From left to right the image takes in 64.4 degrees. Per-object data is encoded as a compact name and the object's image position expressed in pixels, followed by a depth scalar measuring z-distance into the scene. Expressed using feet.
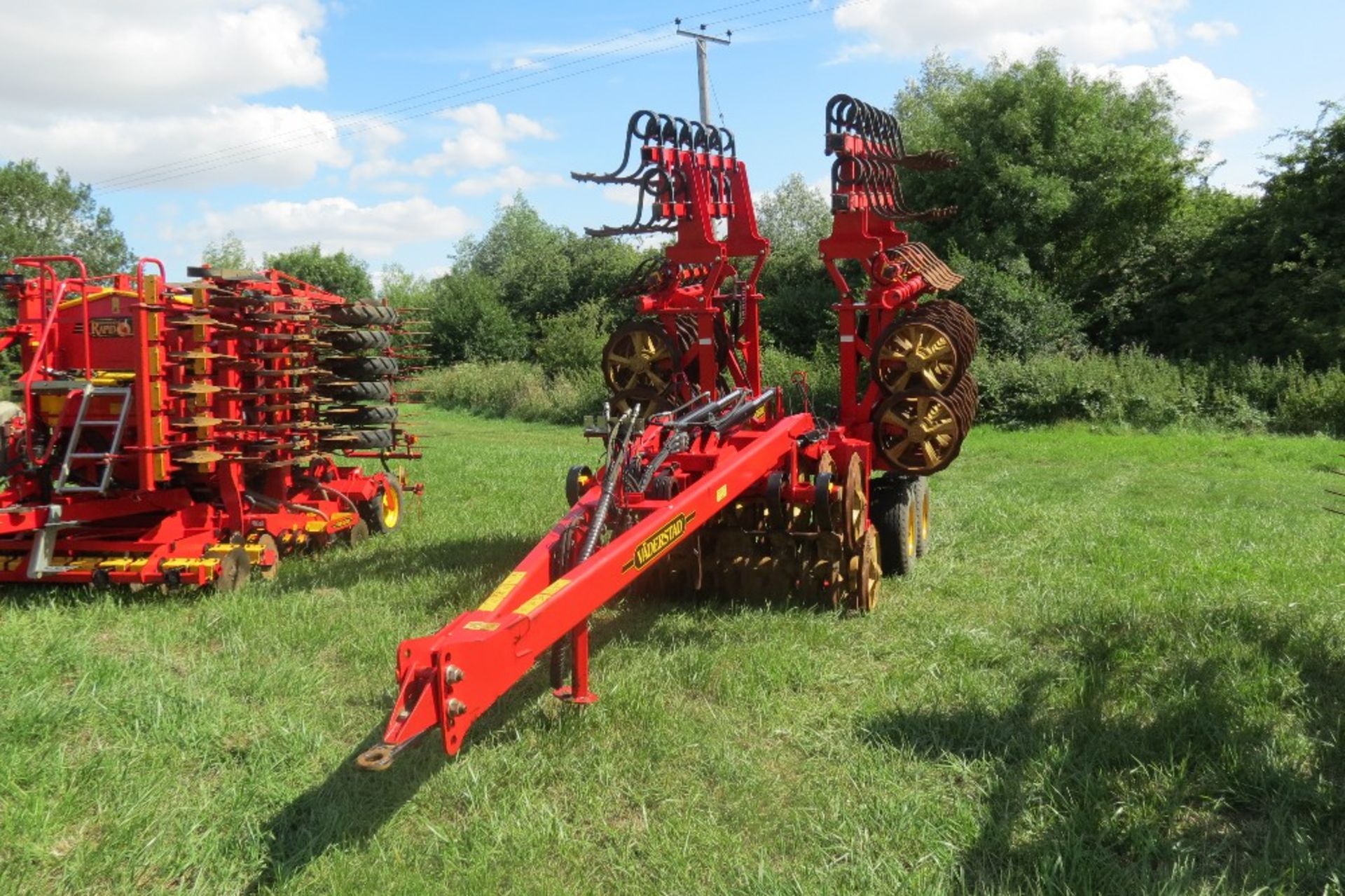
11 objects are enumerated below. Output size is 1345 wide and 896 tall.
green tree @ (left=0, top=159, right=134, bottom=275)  150.10
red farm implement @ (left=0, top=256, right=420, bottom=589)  22.68
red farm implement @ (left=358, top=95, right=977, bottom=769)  15.17
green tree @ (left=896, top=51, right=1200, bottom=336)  78.02
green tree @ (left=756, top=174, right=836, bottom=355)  83.30
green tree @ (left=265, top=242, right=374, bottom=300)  160.56
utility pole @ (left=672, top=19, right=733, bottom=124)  74.23
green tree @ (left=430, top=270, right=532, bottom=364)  119.34
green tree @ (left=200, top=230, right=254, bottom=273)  209.87
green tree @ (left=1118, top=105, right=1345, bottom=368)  64.23
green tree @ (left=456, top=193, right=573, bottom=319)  124.77
